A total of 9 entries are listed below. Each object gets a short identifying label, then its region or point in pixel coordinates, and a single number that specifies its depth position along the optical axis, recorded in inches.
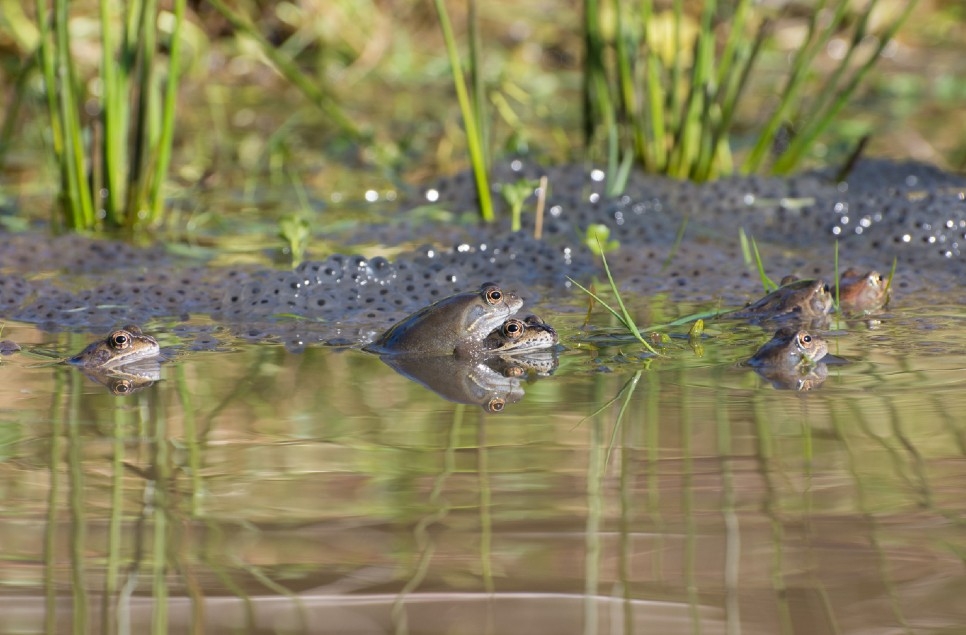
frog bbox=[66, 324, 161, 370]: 252.2
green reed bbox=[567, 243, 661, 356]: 249.8
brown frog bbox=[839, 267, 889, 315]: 285.1
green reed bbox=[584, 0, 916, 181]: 353.1
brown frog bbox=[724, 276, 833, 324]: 271.0
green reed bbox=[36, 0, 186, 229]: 321.4
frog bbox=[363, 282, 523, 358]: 264.4
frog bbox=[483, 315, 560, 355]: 260.4
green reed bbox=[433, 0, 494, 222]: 326.6
